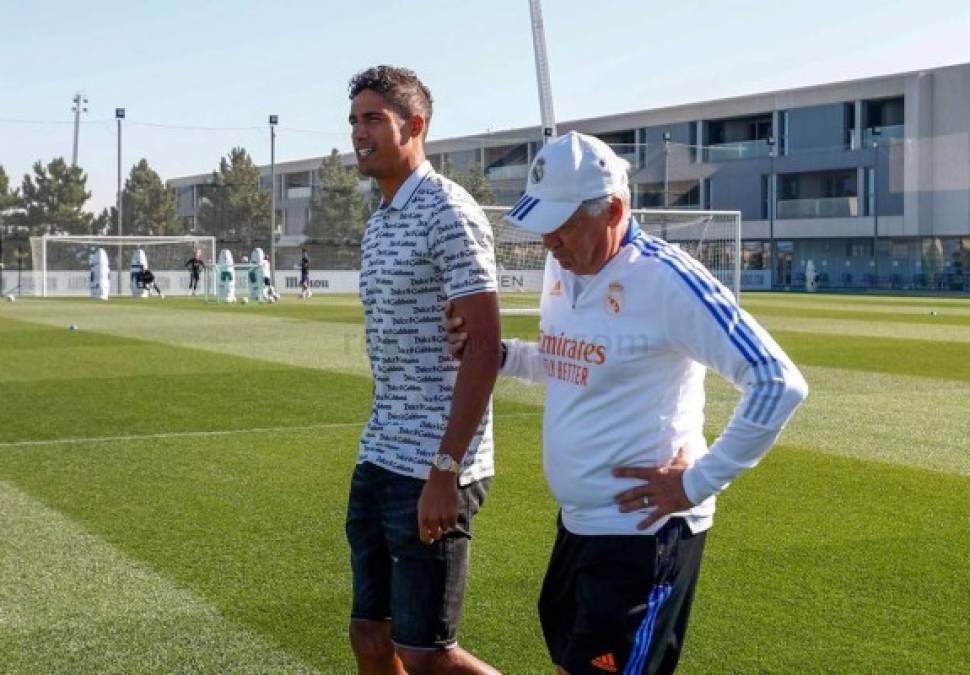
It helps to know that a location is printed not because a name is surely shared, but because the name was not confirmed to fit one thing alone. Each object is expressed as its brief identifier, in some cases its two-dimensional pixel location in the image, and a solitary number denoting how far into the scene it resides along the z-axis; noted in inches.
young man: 143.3
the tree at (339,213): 2425.0
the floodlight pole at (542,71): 1363.2
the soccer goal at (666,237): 1114.1
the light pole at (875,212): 2471.7
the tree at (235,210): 2842.0
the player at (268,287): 1731.1
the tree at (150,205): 3312.0
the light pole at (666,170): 2585.4
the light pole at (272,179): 2053.5
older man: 123.4
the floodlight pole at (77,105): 3234.0
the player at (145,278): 1910.7
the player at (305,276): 1956.2
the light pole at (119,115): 2142.0
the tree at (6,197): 3284.9
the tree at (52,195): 3312.0
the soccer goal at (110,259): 1994.3
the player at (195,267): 1924.2
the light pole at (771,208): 2694.4
